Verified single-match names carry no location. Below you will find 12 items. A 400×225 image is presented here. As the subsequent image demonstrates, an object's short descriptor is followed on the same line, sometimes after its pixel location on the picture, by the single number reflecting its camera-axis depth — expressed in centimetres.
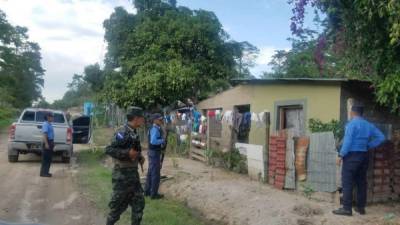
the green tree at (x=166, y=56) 2034
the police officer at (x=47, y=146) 1322
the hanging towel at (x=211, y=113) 1802
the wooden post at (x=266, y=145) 1135
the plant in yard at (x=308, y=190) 969
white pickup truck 1630
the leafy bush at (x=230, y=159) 1314
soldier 672
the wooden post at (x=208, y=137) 1510
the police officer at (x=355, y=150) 791
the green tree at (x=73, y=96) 8762
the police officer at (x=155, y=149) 995
